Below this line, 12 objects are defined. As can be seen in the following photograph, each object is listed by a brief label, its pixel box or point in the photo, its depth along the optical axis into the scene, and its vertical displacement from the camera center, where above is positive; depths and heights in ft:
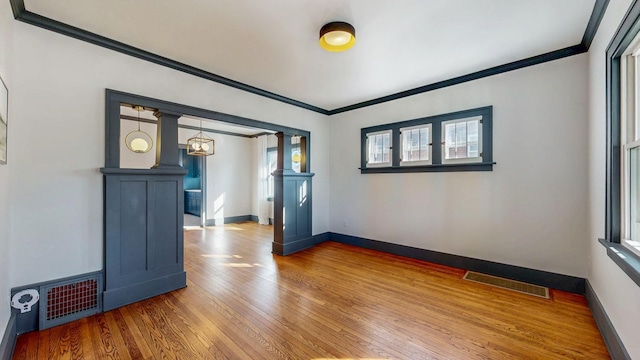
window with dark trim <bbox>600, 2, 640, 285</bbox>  5.59 +0.87
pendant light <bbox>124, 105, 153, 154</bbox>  16.92 +2.57
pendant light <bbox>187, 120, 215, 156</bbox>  18.35 +2.36
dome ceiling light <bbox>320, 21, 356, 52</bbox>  7.32 +4.20
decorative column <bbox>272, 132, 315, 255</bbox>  14.30 -1.48
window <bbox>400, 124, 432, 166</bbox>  12.73 +1.78
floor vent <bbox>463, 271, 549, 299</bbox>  9.21 -4.02
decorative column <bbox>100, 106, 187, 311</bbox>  8.30 -1.50
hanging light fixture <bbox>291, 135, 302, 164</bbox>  22.34 +2.19
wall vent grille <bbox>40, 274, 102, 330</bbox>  7.24 -3.57
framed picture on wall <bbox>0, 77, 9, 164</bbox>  5.50 +1.33
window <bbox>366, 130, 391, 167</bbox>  14.34 +1.81
